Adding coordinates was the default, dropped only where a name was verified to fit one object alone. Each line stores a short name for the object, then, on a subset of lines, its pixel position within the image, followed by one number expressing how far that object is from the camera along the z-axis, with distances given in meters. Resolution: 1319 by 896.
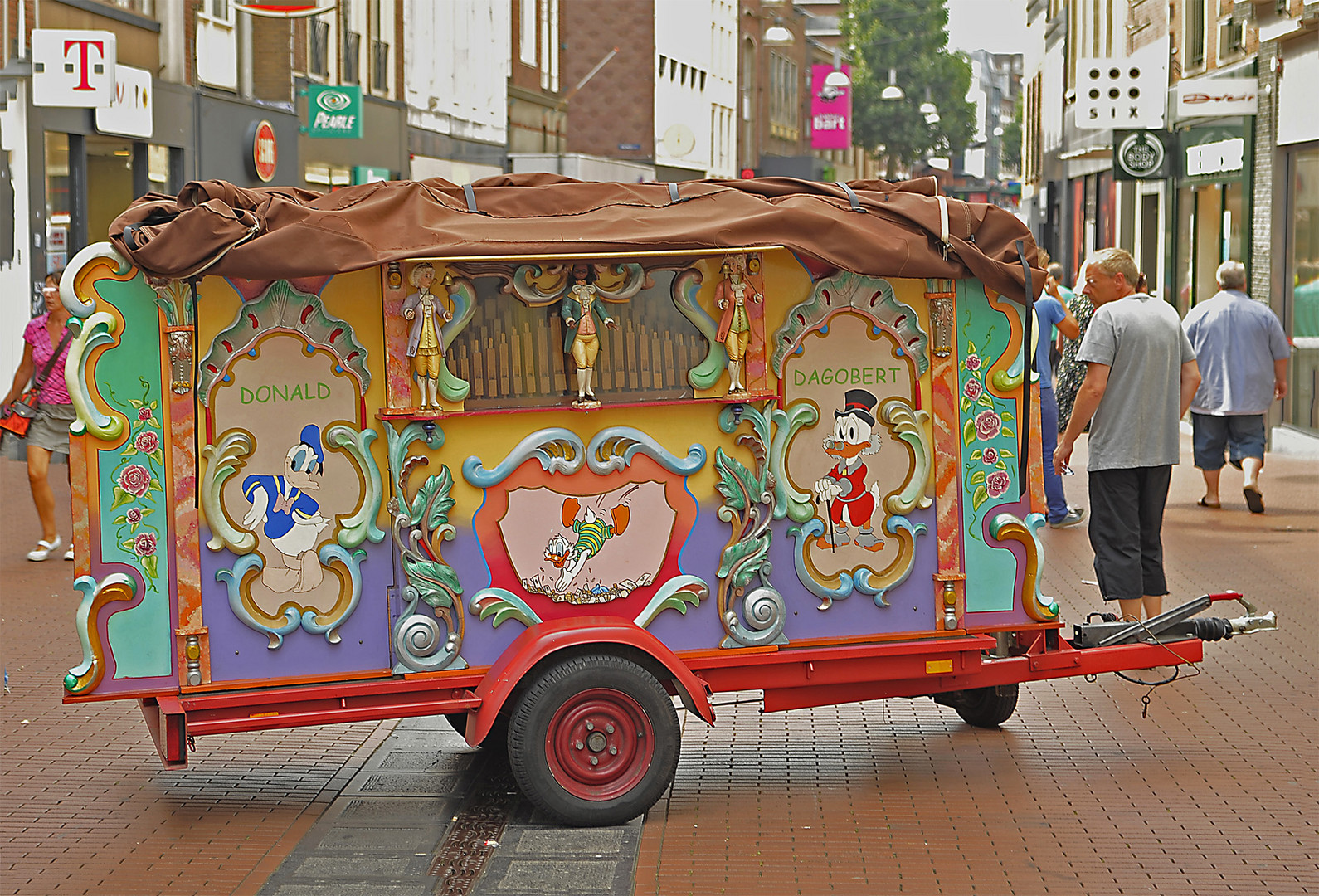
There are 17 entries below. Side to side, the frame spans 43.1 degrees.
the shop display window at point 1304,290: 17.19
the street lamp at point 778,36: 59.25
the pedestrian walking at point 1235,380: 13.51
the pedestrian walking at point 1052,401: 11.41
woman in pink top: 11.10
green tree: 81.50
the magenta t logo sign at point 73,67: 17.19
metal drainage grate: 5.45
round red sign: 23.12
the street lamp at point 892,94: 65.25
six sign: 18.89
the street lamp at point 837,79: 65.50
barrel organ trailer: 5.61
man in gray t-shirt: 7.82
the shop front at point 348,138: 25.27
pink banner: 68.31
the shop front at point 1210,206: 18.84
